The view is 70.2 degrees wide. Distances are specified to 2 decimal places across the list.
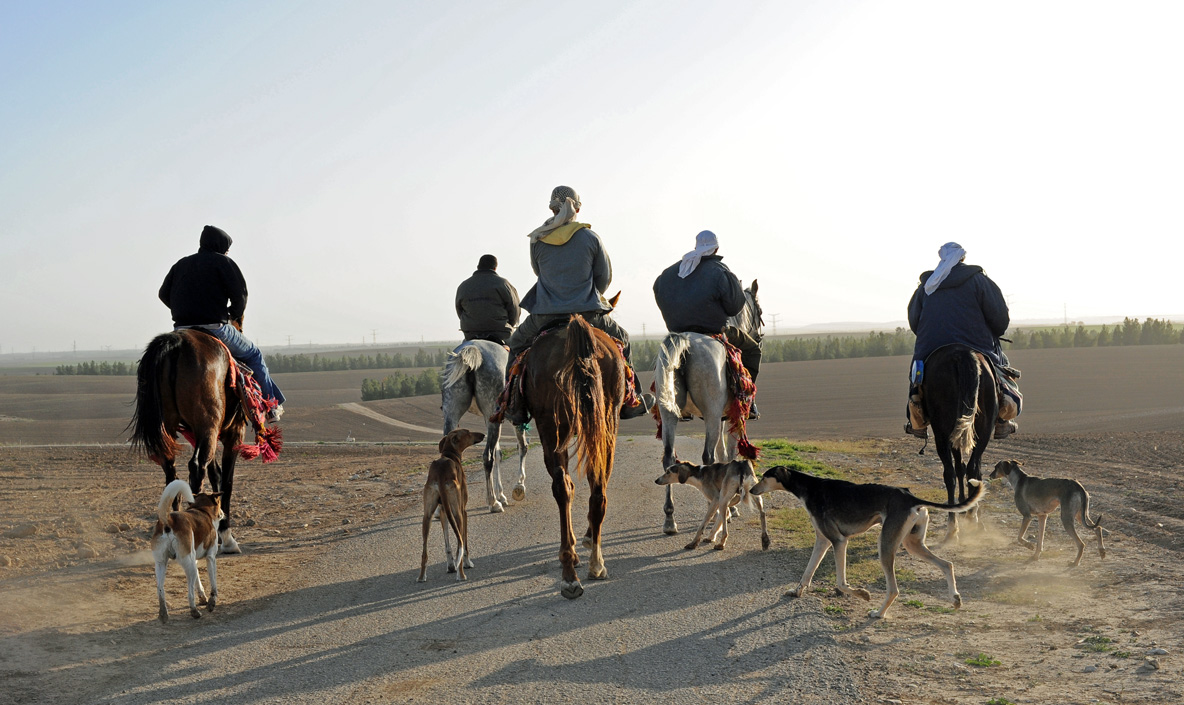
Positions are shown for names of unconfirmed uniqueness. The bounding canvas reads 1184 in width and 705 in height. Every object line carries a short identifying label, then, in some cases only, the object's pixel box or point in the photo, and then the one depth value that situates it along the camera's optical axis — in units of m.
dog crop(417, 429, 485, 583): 7.57
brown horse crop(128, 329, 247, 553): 8.13
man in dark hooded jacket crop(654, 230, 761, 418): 9.95
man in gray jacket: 8.23
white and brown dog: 6.44
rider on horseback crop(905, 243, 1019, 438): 9.49
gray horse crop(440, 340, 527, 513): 10.75
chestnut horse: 7.13
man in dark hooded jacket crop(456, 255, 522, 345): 11.88
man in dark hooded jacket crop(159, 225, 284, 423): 9.39
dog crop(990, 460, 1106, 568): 7.95
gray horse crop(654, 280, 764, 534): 9.05
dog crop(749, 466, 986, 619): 6.32
